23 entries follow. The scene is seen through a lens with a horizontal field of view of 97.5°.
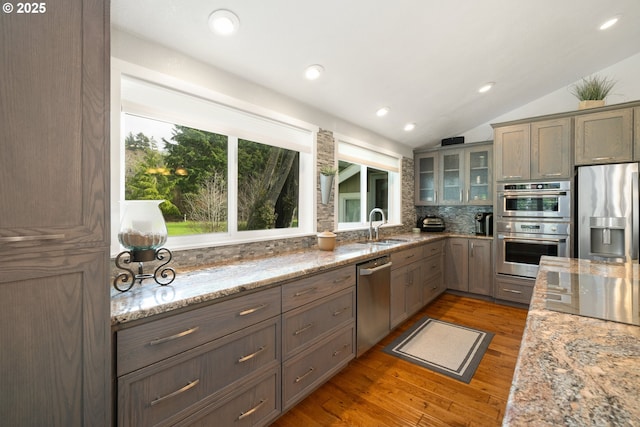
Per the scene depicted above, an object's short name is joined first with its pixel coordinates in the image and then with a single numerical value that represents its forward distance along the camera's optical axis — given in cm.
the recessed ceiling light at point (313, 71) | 231
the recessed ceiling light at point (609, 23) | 267
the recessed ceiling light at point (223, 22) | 167
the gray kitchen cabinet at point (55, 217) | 84
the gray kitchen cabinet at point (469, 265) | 400
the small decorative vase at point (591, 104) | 329
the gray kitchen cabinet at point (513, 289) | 362
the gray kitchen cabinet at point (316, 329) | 177
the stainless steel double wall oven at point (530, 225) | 338
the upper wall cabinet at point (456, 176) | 427
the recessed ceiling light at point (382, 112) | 329
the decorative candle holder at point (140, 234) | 146
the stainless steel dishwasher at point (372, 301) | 243
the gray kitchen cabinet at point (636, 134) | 299
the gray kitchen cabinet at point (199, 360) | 113
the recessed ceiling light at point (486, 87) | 330
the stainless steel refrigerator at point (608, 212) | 296
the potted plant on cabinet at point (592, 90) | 334
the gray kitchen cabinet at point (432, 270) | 363
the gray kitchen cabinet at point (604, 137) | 306
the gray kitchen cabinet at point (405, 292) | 294
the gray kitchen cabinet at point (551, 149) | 339
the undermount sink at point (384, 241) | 338
